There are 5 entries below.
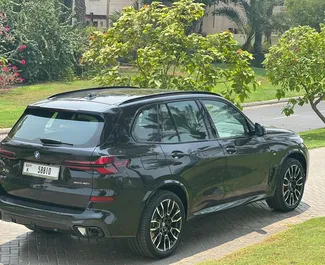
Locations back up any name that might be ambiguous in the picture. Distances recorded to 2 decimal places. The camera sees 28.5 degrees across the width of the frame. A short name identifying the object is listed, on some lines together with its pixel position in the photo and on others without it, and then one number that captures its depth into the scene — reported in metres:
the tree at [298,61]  16.38
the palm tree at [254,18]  41.72
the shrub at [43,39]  28.30
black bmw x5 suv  5.86
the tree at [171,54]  10.75
